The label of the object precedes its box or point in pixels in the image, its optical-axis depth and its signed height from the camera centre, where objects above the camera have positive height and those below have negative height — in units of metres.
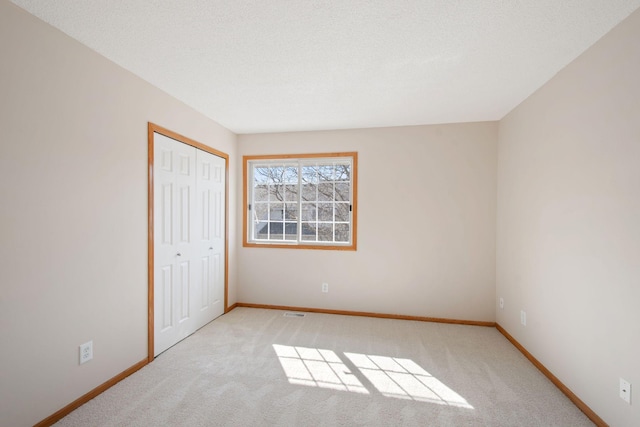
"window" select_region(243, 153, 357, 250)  4.05 +0.16
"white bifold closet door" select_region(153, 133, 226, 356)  2.83 -0.30
